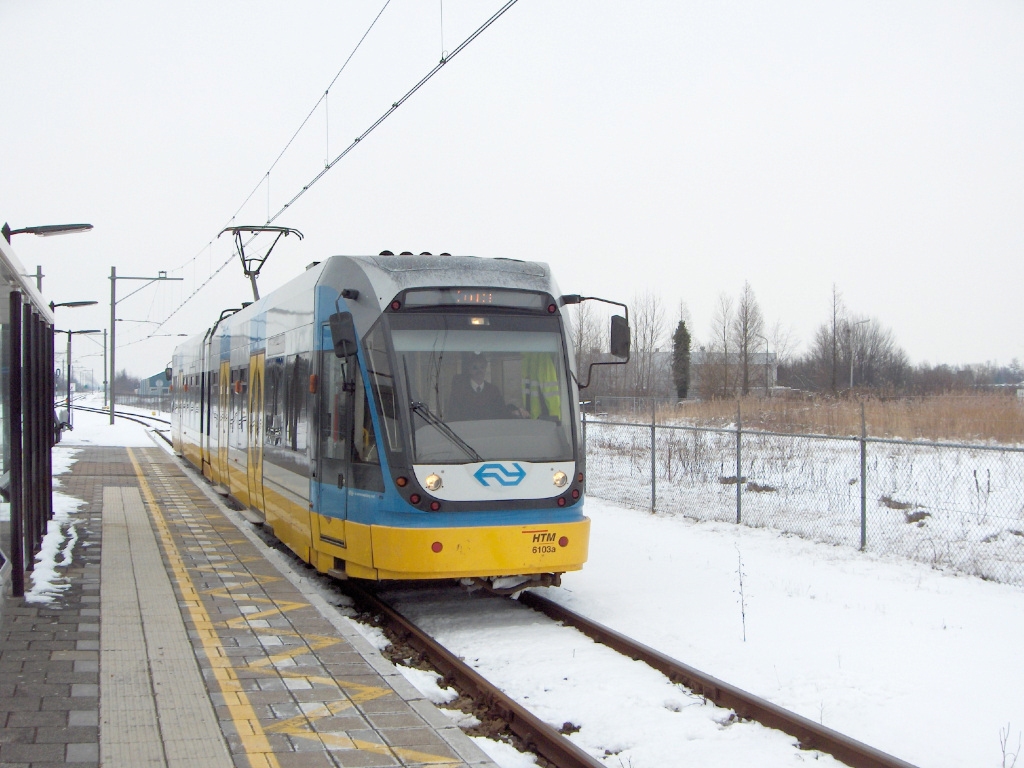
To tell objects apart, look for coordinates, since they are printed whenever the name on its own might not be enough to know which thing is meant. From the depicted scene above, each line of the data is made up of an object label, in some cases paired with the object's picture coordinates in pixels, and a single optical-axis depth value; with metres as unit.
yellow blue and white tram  7.89
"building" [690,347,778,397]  47.34
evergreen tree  64.23
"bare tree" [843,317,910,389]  59.95
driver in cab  8.06
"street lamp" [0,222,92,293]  15.25
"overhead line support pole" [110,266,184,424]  41.72
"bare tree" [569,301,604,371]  50.19
